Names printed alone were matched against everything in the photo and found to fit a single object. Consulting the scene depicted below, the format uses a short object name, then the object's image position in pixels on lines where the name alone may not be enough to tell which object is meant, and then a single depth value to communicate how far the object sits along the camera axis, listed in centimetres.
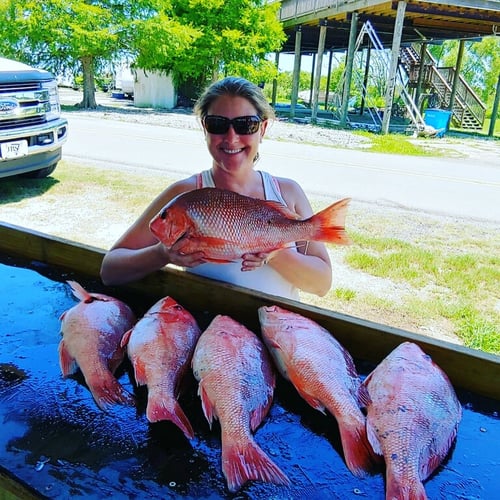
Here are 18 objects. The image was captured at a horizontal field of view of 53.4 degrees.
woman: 206
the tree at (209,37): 2125
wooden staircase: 2316
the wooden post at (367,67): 2380
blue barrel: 1836
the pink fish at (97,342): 136
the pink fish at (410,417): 109
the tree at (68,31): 2012
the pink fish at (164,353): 126
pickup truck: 632
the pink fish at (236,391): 108
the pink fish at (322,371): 119
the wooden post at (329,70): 3112
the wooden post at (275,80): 2657
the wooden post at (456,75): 1998
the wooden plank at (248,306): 147
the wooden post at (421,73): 2152
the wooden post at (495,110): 1942
